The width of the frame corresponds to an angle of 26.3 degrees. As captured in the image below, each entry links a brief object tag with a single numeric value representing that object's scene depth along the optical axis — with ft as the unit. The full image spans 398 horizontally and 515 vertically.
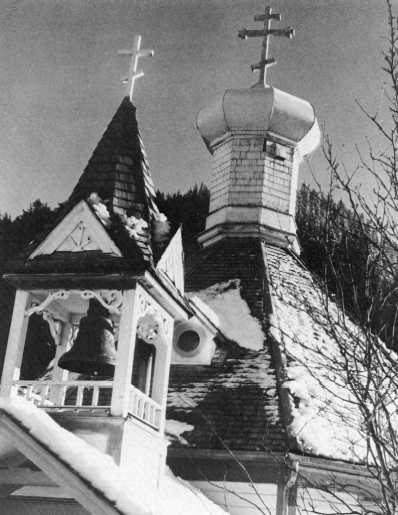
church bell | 32.07
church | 25.35
